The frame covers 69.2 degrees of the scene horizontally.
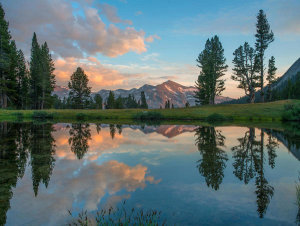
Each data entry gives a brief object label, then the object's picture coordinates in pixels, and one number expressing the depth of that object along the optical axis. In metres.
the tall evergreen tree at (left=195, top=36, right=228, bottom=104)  65.50
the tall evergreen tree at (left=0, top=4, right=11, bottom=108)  60.44
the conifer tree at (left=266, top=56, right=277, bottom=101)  83.76
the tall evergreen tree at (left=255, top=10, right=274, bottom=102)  62.28
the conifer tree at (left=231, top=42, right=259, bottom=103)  68.06
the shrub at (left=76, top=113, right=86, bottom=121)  54.30
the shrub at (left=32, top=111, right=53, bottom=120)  54.72
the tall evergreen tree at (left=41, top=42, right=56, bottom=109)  77.65
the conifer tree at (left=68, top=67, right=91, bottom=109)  88.00
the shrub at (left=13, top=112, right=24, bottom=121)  51.24
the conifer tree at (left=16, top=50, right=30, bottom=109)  79.26
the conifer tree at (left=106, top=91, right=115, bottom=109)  117.56
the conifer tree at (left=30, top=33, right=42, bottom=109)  79.32
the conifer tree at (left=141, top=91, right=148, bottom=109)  137.40
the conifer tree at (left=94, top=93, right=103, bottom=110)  123.83
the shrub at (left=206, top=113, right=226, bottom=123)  48.50
